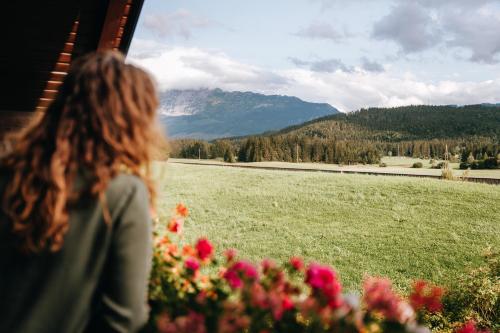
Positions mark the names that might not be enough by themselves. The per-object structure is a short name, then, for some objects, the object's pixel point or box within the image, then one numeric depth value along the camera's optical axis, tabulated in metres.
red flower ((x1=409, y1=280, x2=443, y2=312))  1.95
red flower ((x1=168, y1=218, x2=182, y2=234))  2.77
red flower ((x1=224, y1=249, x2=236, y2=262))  2.15
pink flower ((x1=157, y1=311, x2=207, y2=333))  1.37
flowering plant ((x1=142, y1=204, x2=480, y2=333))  1.61
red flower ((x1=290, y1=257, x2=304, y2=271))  2.14
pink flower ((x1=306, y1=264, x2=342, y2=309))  1.74
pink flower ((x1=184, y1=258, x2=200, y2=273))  2.27
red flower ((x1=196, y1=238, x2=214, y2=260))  2.30
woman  1.47
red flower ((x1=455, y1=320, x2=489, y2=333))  2.12
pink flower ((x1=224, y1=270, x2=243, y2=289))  1.87
